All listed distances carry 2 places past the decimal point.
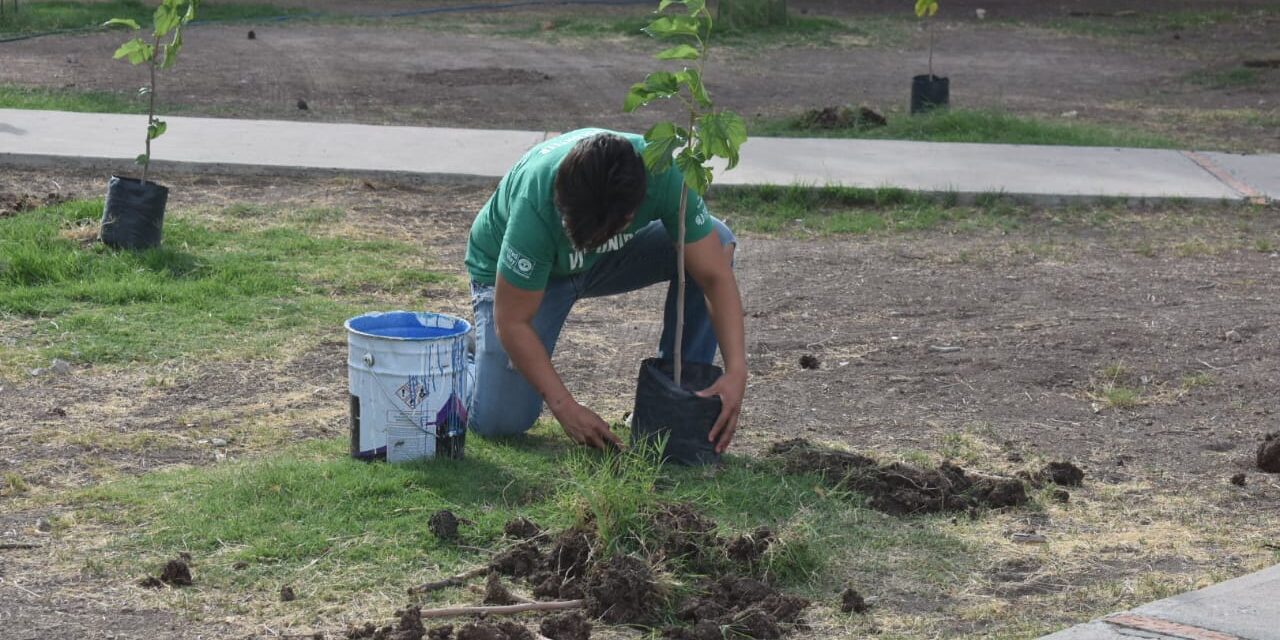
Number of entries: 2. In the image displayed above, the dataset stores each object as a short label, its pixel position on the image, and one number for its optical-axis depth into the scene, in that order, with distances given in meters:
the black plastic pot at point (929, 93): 11.12
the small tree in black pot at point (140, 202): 6.71
